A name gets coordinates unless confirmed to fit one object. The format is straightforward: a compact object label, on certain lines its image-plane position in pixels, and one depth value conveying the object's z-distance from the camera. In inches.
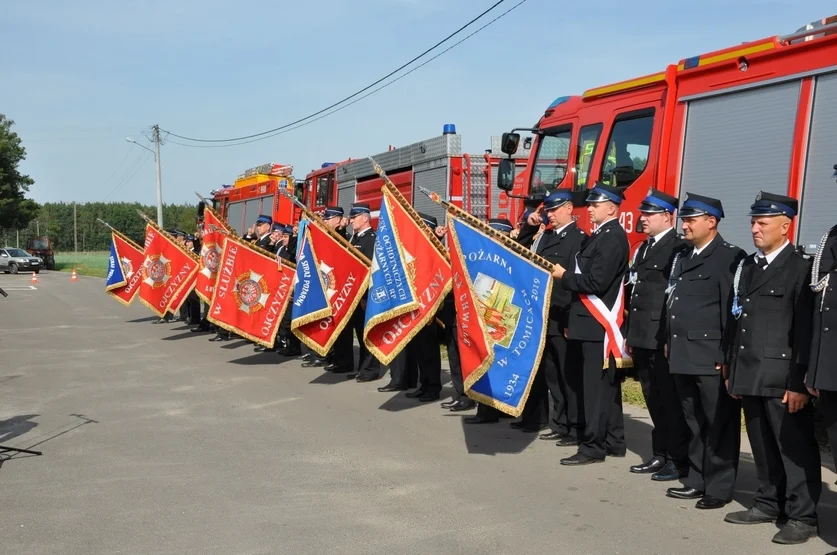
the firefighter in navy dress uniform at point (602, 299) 248.4
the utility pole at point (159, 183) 1815.2
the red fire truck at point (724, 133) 284.2
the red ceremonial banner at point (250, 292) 453.1
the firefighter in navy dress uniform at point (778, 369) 186.1
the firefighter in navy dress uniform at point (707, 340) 212.2
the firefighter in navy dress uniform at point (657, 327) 234.7
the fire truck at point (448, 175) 552.1
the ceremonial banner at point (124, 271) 657.0
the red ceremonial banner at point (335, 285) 388.2
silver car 1861.5
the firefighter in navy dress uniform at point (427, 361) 359.9
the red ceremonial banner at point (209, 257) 546.6
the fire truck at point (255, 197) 885.2
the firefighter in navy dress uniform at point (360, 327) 405.1
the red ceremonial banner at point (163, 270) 597.6
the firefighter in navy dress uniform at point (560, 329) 272.5
